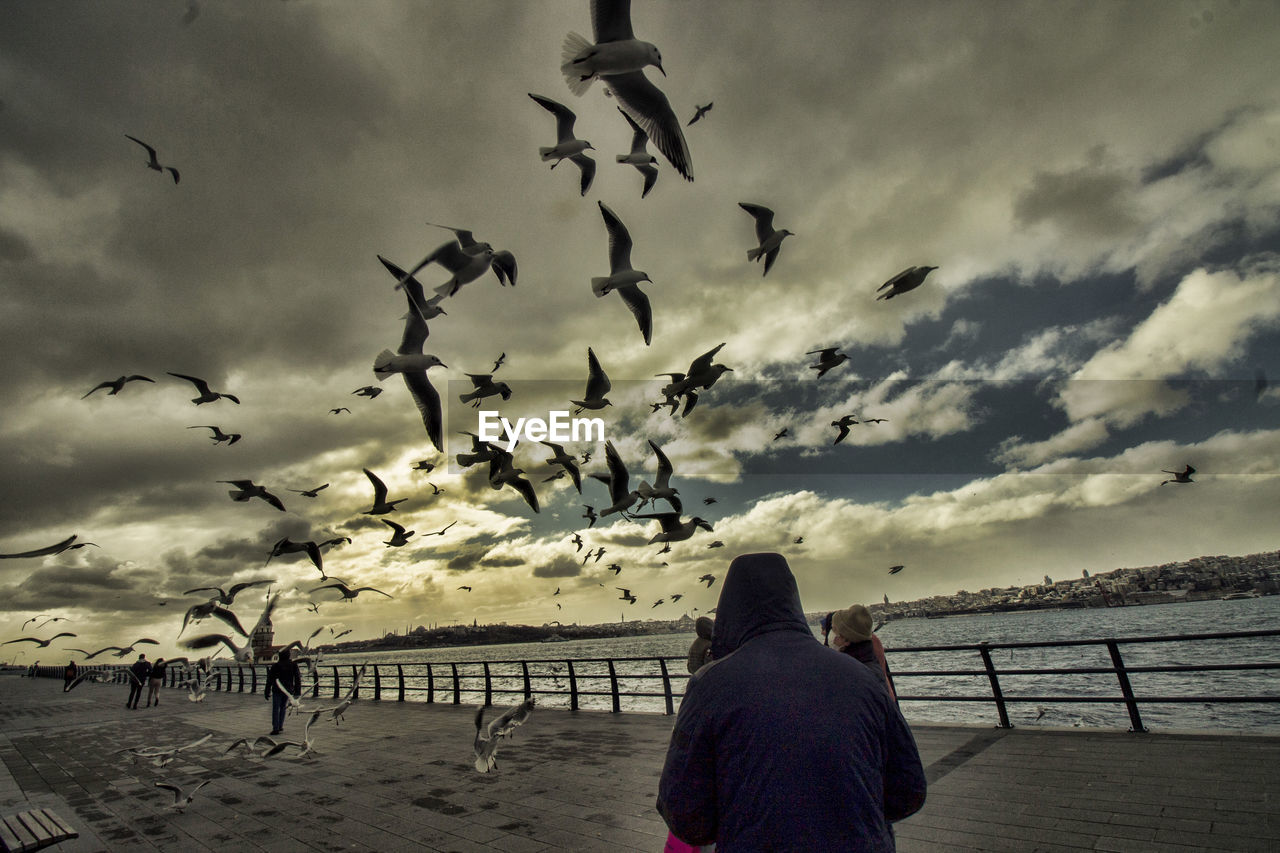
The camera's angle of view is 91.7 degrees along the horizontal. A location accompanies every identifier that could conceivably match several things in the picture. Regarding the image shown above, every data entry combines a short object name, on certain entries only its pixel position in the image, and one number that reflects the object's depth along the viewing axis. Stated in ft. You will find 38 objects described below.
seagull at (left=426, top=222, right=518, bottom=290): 24.03
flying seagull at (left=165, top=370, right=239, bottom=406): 30.76
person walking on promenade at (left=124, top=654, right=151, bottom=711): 69.87
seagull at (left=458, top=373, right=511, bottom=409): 28.48
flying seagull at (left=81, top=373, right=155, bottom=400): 26.15
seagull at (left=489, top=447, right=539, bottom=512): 27.02
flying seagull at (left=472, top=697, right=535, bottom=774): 22.97
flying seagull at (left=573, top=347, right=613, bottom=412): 26.84
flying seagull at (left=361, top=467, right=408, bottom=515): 28.99
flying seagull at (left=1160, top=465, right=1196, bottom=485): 36.99
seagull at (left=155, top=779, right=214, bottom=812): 22.09
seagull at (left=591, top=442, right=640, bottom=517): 25.79
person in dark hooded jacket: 5.50
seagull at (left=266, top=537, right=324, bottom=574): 27.09
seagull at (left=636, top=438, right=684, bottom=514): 27.07
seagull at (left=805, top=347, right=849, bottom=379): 31.39
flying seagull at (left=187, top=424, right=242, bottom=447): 33.86
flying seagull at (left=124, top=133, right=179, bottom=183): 30.13
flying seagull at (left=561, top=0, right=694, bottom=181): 17.13
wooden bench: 13.79
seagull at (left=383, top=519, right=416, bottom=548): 32.15
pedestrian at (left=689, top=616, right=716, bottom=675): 16.42
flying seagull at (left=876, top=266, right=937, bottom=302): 23.93
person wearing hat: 13.73
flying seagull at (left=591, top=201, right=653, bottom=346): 24.38
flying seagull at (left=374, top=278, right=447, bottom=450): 22.39
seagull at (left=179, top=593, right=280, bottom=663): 28.17
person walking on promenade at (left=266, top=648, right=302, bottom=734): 39.47
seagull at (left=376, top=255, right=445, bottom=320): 21.16
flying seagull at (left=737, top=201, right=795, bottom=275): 26.86
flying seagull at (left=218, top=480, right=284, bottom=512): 29.84
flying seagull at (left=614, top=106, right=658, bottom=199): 23.06
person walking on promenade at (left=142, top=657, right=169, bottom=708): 71.00
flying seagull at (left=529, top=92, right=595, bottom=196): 24.27
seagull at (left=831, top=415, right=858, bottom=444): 36.99
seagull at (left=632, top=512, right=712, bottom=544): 26.99
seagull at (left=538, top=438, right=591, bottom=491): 29.73
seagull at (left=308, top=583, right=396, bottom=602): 29.45
